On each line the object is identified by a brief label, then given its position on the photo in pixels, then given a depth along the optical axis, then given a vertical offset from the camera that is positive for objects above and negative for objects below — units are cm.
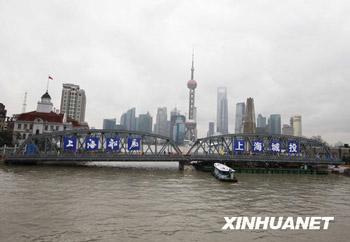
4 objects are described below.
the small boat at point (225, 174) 5211 -408
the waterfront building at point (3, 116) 10856 +1201
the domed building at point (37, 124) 9162 +780
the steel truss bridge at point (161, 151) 6856 +56
